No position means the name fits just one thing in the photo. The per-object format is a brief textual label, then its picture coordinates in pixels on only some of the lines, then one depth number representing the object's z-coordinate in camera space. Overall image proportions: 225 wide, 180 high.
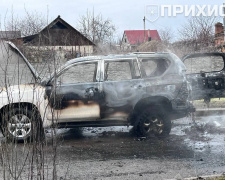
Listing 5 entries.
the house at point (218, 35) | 17.94
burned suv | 7.72
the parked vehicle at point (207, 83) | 10.12
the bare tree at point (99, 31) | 22.20
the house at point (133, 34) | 48.88
